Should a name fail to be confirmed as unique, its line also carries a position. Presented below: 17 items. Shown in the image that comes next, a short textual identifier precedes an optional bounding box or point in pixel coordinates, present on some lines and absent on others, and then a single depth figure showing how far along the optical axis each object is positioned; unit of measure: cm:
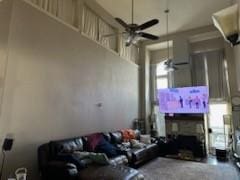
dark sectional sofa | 296
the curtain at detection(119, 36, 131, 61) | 725
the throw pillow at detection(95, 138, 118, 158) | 443
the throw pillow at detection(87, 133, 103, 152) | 452
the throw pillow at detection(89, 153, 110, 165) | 350
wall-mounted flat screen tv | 670
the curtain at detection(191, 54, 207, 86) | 748
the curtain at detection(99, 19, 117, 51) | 623
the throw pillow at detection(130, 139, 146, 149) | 554
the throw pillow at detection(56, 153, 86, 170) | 326
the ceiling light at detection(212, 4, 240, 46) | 191
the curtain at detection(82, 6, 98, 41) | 556
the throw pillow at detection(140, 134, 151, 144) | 627
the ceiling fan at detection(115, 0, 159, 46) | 420
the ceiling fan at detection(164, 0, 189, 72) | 665
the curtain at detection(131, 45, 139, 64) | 817
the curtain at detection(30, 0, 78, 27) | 433
